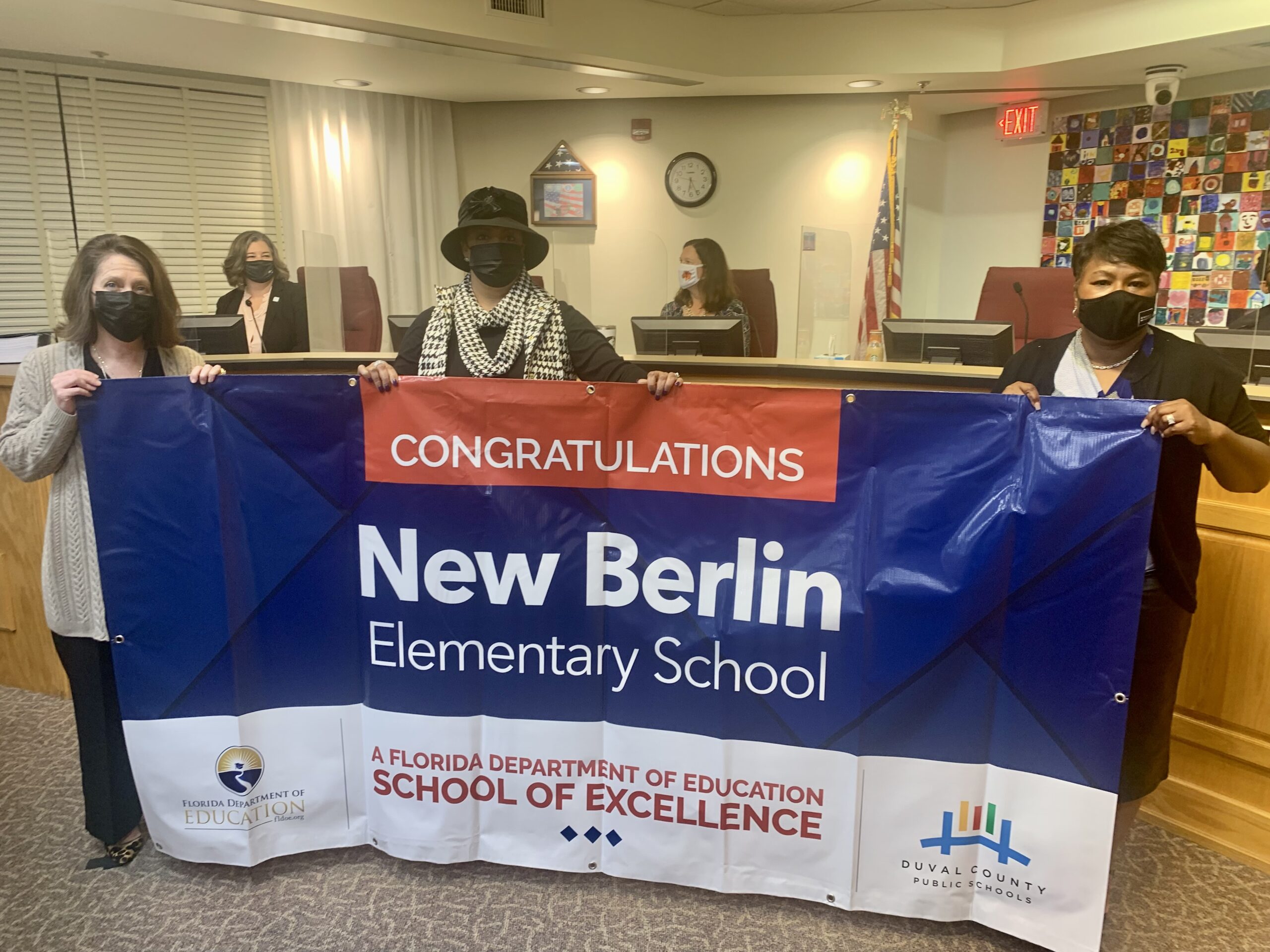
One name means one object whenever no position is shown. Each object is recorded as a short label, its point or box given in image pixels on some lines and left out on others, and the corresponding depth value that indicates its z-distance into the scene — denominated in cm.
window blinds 561
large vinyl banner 164
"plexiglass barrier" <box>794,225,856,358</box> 514
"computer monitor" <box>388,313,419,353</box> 409
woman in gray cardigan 188
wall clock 687
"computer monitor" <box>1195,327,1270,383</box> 253
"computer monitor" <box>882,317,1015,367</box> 327
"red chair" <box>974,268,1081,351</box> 483
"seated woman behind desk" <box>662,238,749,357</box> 468
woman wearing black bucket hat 210
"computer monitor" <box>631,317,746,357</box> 368
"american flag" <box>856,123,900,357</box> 631
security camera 528
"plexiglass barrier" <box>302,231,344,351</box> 458
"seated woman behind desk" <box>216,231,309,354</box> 425
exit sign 626
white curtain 647
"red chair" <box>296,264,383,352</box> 484
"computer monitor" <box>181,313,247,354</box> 387
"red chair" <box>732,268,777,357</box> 519
